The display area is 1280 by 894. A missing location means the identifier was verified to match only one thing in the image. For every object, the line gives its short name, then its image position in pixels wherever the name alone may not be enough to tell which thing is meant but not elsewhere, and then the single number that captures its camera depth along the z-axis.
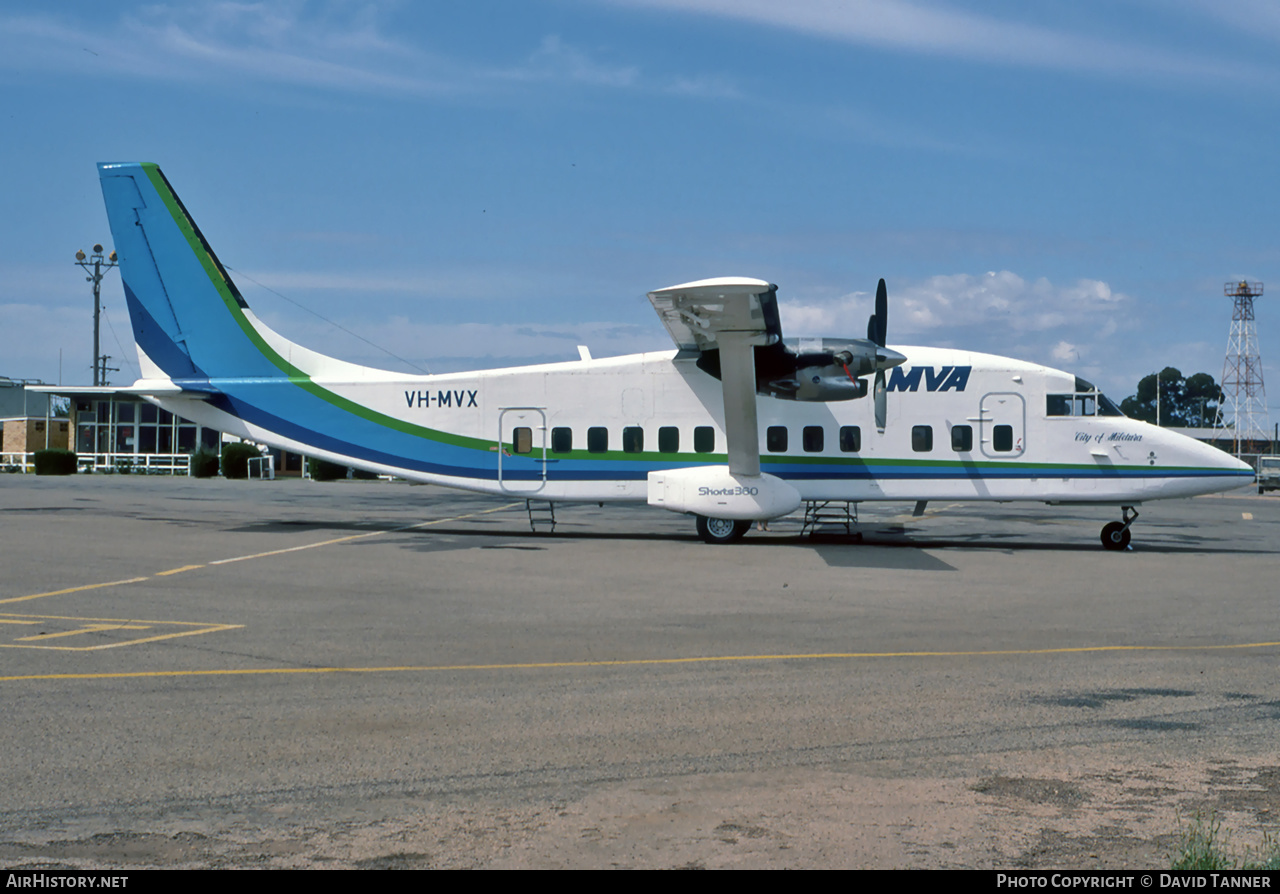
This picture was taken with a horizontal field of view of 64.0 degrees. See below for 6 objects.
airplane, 20.91
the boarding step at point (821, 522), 22.72
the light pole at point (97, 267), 67.56
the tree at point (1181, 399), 153.88
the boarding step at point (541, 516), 24.12
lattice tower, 102.39
